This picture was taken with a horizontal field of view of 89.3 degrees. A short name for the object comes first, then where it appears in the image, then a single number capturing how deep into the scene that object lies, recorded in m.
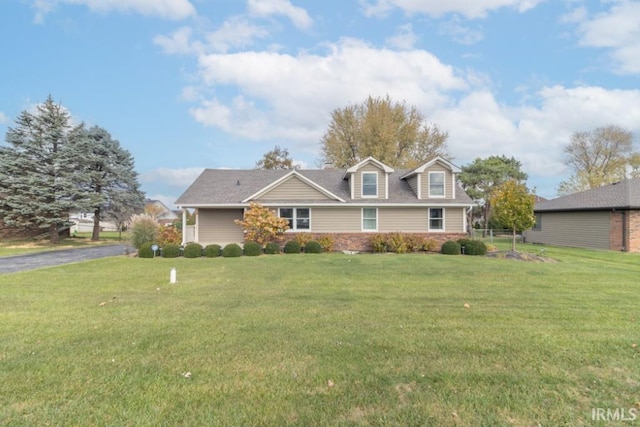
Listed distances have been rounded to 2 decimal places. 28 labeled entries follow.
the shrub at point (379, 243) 16.88
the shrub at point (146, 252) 14.77
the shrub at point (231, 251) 14.77
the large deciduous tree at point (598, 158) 37.03
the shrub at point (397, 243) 16.61
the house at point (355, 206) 17.84
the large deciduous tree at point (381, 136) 32.56
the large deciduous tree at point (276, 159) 38.59
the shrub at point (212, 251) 14.91
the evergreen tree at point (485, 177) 39.62
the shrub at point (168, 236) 16.85
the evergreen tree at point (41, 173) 22.16
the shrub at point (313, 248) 16.20
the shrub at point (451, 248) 15.95
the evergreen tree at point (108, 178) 25.44
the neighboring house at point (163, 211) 52.75
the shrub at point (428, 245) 17.06
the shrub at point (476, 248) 15.76
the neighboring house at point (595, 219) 18.69
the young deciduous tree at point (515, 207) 16.16
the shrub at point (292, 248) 16.06
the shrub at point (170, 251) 14.61
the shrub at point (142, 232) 16.59
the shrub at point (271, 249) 15.82
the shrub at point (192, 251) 14.78
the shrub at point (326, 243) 16.97
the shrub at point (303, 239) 16.73
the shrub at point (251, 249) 15.27
